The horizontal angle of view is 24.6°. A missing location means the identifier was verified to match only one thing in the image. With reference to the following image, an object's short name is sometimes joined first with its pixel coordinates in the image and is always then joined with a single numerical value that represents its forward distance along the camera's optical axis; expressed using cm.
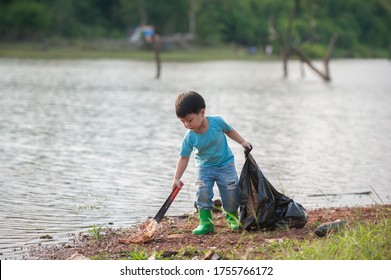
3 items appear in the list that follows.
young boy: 784
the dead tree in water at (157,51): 3809
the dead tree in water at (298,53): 4053
